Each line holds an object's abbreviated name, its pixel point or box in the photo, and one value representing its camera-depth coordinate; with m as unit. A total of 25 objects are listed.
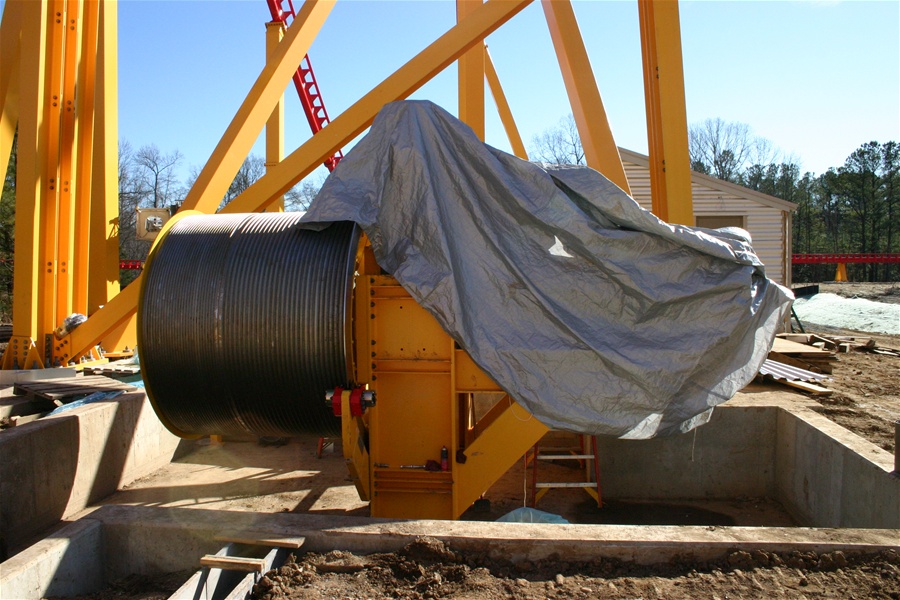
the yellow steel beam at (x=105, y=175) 9.08
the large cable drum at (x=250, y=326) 4.50
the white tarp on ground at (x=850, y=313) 20.20
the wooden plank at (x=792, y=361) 10.23
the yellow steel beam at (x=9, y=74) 8.59
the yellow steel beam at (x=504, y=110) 11.45
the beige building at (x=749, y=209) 16.73
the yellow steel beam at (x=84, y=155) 8.93
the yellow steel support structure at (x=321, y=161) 4.85
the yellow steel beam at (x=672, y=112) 6.02
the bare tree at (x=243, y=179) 44.74
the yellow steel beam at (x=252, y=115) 6.57
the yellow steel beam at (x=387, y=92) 6.15
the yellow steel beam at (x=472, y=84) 7.14
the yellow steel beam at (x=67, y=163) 8.56
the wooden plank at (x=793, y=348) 10.62
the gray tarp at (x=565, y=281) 4.45
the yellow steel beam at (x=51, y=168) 8.35
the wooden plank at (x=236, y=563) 3.41
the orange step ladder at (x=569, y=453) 6.52
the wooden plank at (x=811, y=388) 8.12
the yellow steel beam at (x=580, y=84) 6.59
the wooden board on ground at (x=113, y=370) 8.48
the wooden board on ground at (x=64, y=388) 6.79
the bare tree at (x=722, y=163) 51.53
